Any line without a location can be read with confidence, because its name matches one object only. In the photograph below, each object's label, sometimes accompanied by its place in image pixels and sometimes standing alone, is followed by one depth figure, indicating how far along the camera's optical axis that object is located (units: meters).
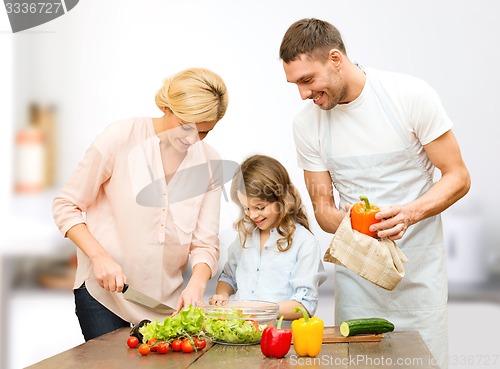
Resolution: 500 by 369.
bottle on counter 3.94
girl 2.78
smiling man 2.49
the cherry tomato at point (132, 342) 2.20
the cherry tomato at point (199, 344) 2.19
